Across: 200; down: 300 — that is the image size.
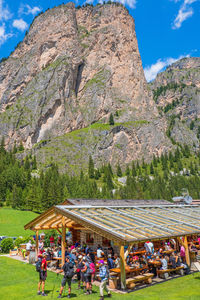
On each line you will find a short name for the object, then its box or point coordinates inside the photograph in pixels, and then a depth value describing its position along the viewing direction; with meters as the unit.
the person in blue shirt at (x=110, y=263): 15.66
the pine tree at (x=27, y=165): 108.69
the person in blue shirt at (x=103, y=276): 11.71
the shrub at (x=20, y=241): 29.59
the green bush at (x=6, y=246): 29.19
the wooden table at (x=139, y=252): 17.90
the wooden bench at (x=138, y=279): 13.59
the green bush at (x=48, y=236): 32.52
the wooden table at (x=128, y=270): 13.97
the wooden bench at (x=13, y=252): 26.84
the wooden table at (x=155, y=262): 15.73
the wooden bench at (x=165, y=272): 15.38
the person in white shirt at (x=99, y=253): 16.70
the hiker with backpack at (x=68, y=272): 11.94
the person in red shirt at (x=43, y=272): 12.25
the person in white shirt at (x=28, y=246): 24.26
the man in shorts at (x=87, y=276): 12.56
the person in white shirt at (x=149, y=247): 17.93
